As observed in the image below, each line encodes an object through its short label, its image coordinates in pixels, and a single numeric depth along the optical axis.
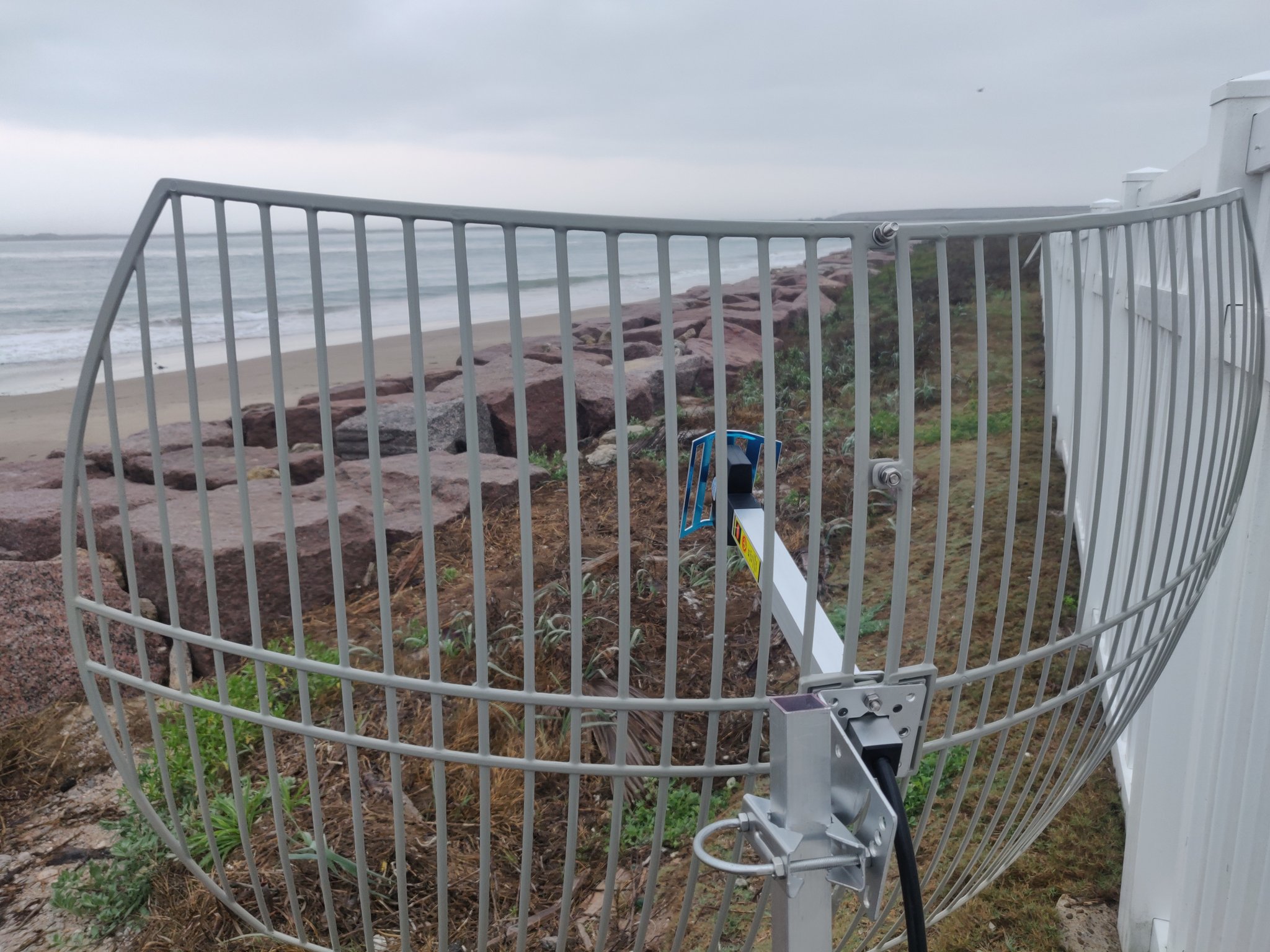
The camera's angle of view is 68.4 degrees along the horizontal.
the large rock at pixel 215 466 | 4.46
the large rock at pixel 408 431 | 4.72
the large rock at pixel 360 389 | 6.49
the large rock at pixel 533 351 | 6.20
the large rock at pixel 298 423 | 5.66
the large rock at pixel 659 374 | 5.61
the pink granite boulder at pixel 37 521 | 3.77
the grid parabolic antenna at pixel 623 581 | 1.11
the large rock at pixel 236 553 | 3.33
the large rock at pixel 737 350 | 6.08
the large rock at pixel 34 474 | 4.85
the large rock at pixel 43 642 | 3.01
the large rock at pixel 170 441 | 4.82
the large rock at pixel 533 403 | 5.11
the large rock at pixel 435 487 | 4.10
